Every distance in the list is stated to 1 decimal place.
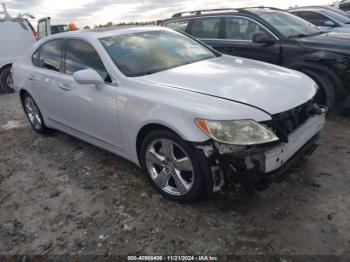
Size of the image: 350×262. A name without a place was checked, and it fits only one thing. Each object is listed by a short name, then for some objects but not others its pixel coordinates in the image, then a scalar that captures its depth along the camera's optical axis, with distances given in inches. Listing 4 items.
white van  371.2
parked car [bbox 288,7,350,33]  328.8
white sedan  109.0
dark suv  194.4
